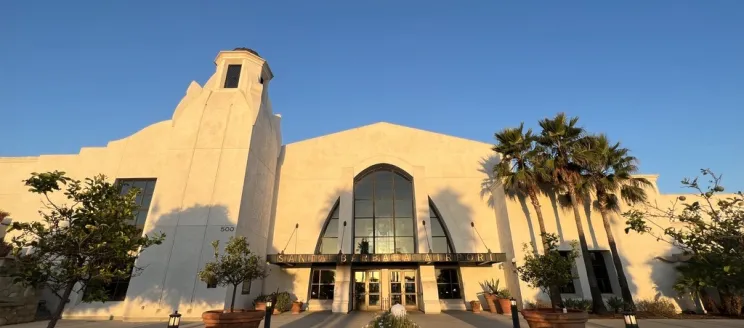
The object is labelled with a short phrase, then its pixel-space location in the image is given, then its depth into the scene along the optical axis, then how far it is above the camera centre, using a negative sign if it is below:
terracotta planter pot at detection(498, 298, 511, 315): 17.16 -0.94
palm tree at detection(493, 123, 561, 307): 18.64 +6.81
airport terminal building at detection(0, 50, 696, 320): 16.50 +4.33
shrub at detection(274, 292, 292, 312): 17.97 -0.75
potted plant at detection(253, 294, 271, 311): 17.22 -0.71
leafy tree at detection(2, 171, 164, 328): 7.76 +1.02
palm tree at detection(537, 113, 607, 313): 17.83 +6.78
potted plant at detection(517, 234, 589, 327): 12.04 +0.61
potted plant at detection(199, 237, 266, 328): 12.40 +0.74
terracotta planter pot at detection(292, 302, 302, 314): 18.24 -1.08
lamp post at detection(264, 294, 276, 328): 10.11 -0.75
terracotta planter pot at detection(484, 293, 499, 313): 18.00 -0.77
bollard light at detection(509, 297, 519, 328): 9.99 -0.79
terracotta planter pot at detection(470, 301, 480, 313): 18.58 -1.03
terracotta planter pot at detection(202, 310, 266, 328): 9.94 -0.91
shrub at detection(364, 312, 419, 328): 7.60 -0.78
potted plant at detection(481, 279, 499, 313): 18.09 -0.26
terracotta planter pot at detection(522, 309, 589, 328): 9.62 -0.90
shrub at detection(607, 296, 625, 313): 16.65 -0.81
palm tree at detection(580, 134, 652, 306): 18.02 +5.82
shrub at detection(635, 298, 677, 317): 16.30 -0.99
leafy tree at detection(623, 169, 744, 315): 14.59 +0.35
